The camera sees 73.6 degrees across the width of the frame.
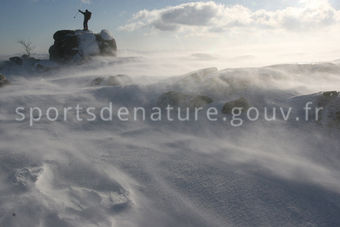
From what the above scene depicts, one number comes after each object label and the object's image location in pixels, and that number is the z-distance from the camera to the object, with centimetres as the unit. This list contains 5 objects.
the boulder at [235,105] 596
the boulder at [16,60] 2428
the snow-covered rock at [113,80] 1126
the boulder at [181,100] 659
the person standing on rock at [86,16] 2377
